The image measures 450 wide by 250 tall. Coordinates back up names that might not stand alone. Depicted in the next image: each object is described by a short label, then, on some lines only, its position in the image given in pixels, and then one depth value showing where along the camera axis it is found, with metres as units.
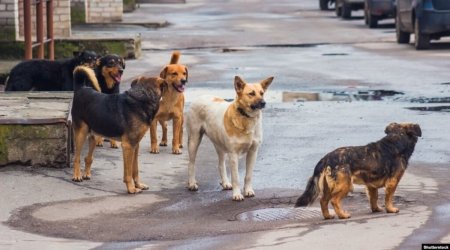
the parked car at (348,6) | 39.28
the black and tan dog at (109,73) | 13.34
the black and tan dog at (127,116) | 11.07
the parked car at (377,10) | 33.53
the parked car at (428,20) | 25.12
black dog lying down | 14.69
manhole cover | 9.77
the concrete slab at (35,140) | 11.76
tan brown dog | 12.85
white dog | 10.52
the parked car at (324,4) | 45.75
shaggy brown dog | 9.38
